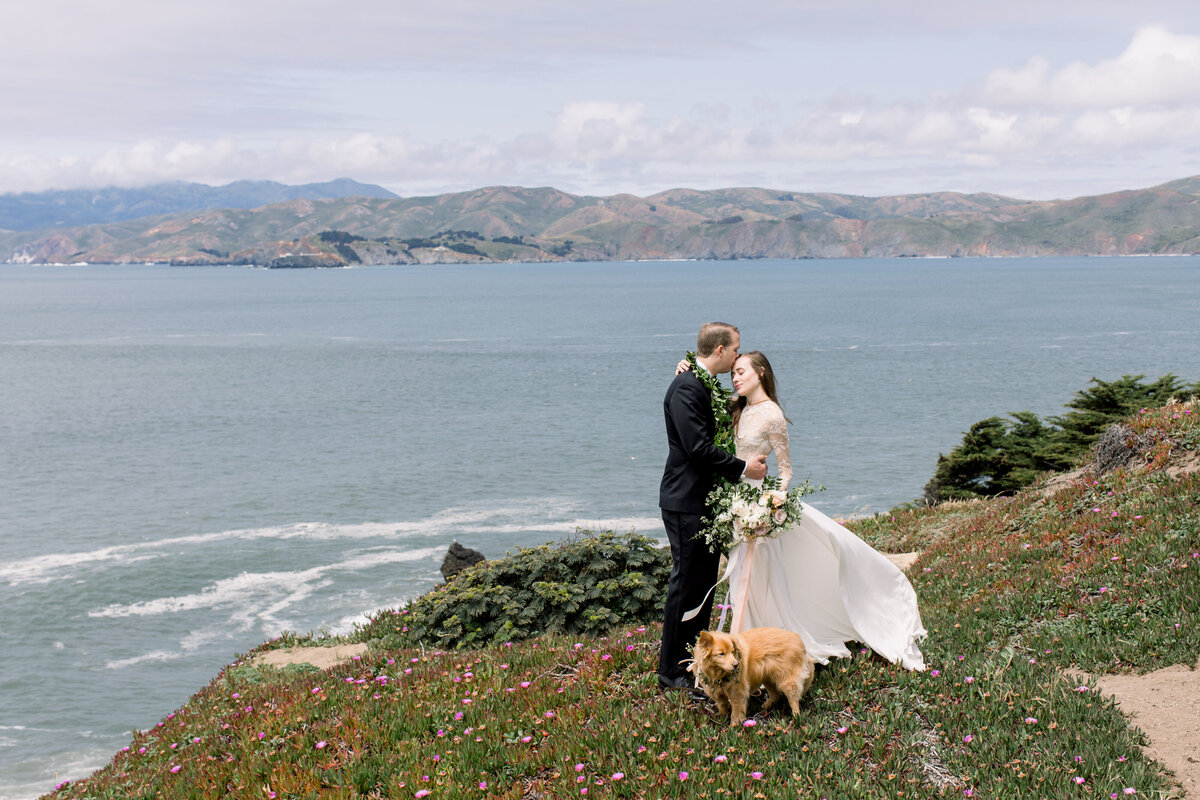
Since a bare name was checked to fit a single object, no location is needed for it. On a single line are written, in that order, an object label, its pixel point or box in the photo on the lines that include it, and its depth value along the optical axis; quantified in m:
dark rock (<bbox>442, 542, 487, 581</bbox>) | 23.92
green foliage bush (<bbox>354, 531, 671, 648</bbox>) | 12.16
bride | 7.80
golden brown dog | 6.57
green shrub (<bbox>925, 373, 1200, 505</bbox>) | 21.92
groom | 6.95
